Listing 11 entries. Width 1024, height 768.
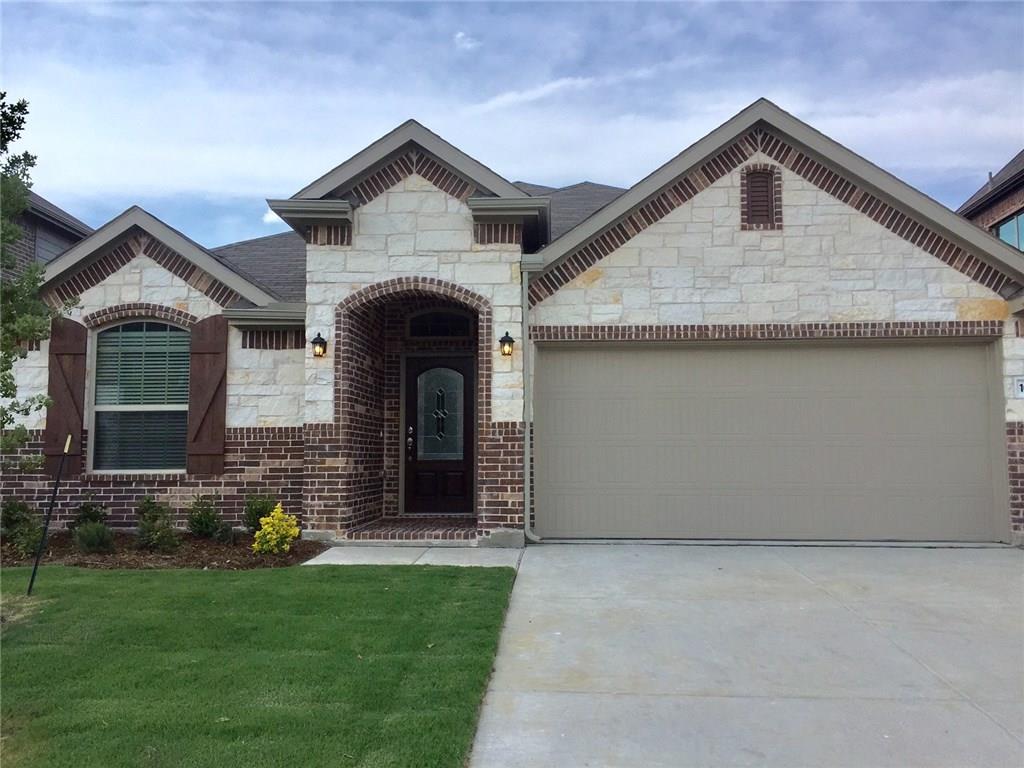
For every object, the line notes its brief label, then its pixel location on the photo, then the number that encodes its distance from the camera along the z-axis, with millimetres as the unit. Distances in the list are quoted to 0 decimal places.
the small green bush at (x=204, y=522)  9102
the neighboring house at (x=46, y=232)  12898
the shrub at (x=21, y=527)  8312
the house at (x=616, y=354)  9047
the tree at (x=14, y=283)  5117
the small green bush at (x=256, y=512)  8953
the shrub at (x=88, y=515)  9383
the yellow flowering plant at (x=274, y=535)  8148
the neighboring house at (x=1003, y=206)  14914
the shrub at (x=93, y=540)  8336
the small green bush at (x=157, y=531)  8445
